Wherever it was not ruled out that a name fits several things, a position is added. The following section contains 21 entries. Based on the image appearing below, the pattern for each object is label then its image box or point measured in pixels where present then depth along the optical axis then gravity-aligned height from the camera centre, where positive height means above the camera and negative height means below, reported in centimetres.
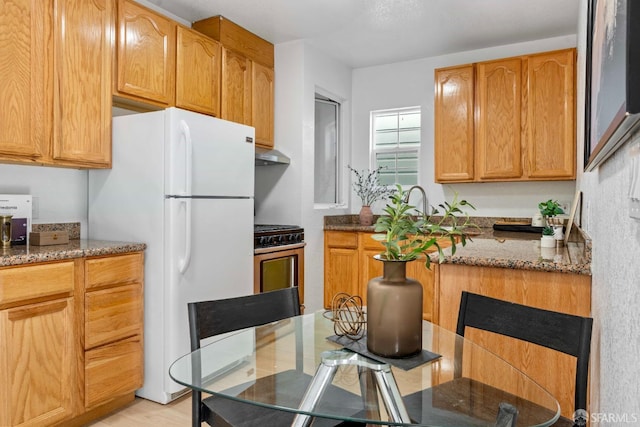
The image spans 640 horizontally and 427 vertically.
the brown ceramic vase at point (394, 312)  111 -27
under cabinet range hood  365 +42
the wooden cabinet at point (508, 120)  363 +78
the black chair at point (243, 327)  115 -43
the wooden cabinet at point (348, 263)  416 -53
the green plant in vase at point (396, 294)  111 -22
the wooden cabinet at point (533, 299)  177 -38
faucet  448 +6
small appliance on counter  244 -4
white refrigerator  255 -4
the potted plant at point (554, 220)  248 -7
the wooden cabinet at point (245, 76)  351 +112
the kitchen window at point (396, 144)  470 +70
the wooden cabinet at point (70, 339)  196 -67
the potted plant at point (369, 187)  482 +23
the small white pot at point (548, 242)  241 -18
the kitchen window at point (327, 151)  480 +62
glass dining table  94 -43
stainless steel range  335 -41
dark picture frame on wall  56 +22
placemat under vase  112 -39
